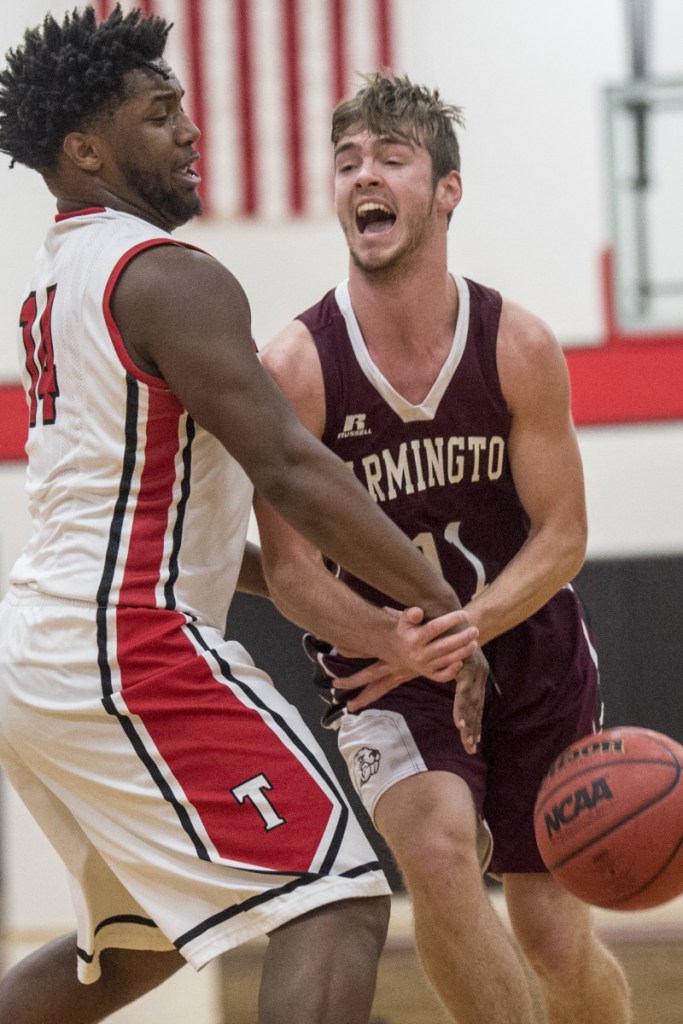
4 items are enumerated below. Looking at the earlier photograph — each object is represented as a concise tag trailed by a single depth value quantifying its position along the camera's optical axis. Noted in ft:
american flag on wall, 37.88
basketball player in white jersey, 14.75
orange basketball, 17.81
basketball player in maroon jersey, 19.95
